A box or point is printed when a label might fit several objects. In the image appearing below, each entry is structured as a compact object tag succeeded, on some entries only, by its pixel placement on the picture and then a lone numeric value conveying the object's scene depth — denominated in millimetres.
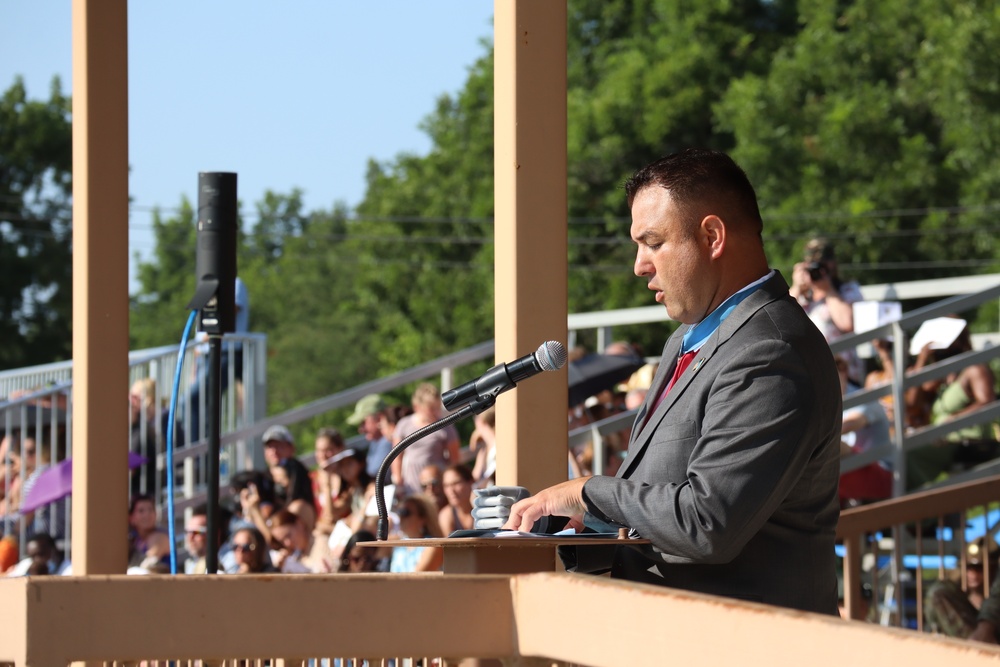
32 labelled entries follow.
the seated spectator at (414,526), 12432
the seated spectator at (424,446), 15378
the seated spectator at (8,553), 16456
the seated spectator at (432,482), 14368
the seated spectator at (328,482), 15651
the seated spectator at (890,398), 14666
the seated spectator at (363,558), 12611
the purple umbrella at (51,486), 16312
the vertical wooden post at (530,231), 6079
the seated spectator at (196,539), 15076
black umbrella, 15838
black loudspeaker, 9723
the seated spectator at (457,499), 13380
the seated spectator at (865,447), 14135
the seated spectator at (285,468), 15953
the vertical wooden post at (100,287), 6216
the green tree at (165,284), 127507
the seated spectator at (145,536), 15004
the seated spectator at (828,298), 15090
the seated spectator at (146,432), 17490
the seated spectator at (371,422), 17160
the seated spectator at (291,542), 14535
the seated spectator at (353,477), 15608
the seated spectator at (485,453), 14013
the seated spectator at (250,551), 12963
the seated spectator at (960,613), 9651
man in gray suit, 4276
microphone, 4876
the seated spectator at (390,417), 17232
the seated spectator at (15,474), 17361
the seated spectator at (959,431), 14631
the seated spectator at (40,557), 15450
